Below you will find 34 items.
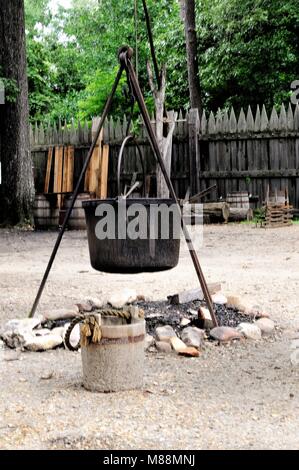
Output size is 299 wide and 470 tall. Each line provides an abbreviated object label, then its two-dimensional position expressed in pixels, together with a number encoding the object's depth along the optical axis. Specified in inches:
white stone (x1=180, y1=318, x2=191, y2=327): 213.5
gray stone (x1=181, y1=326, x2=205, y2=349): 196.2
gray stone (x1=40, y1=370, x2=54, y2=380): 171.3
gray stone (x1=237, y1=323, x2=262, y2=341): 208.2
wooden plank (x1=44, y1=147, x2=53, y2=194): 636.1
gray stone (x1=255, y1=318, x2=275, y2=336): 213.5
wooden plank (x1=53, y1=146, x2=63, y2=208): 629.5
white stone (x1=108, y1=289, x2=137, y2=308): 235.6
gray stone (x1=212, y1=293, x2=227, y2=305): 239.1
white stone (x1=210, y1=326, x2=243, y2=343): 203.2
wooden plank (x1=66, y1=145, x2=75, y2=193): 629.9
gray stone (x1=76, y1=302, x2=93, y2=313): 235.2
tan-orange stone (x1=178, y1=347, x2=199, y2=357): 188.9
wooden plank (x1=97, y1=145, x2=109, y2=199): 601.6
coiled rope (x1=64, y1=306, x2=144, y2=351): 159.0
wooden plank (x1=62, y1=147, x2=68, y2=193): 629.6
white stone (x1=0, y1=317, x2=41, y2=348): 201.6
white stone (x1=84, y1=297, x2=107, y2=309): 237.9
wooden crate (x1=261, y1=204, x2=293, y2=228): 519.5
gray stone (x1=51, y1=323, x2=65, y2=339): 205.8
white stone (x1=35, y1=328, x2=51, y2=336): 205.4
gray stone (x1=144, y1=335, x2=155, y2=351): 197.4
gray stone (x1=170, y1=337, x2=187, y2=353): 192.7
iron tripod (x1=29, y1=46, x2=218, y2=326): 200.8
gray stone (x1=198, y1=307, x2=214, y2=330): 212.7
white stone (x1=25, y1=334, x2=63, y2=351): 198.7
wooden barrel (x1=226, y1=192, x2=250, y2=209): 557.6
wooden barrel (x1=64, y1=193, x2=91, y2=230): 534.3
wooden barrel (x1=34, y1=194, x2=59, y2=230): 551.2
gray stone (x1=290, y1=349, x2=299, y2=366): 181.9
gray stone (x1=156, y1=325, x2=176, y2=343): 199.8
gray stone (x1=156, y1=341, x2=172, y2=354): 195.0
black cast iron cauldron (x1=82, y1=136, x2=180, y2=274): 193.6
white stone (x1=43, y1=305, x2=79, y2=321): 222.7
